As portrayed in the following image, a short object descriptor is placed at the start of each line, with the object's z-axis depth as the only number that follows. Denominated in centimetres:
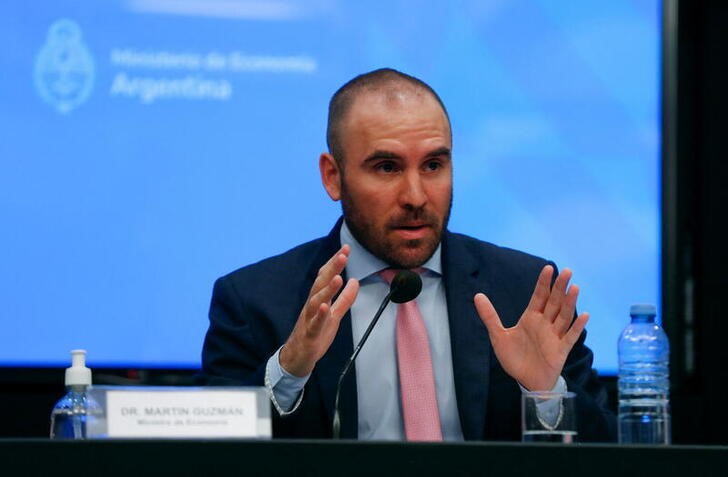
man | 581
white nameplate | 378
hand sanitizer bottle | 489
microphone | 505
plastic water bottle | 551
